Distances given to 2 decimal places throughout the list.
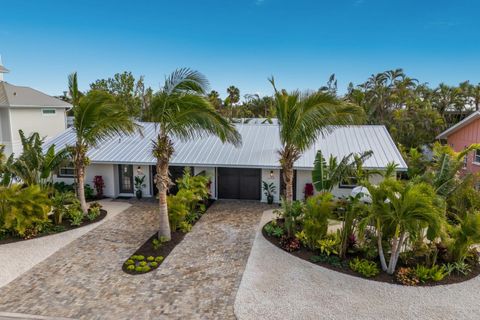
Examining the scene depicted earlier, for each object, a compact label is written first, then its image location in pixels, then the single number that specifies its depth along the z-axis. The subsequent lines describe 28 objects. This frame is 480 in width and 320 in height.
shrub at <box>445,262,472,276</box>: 8.88
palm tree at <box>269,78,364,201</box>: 10.04
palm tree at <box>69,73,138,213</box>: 12.20
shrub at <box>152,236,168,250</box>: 10.51
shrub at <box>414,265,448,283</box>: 8.46
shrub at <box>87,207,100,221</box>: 13.24
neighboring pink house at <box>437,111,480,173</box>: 21.27
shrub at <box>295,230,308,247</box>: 10.59
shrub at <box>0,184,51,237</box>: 11.01
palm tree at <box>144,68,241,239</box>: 9.90
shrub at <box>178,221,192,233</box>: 12.05
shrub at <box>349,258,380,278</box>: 8.73
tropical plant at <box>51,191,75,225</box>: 12.55
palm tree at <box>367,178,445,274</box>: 7.69
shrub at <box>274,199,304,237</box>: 11.01
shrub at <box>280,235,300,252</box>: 10.39
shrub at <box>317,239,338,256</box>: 9.92
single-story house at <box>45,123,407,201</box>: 15.57
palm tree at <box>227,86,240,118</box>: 51.25
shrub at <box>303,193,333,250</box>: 10.04
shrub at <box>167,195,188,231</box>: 11.77
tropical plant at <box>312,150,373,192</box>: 11.20
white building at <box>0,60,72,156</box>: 23.61
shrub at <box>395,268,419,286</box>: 8.34
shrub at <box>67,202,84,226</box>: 12.62
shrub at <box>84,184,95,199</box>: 16.52
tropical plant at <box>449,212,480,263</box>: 8.63
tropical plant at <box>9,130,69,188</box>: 12.80
